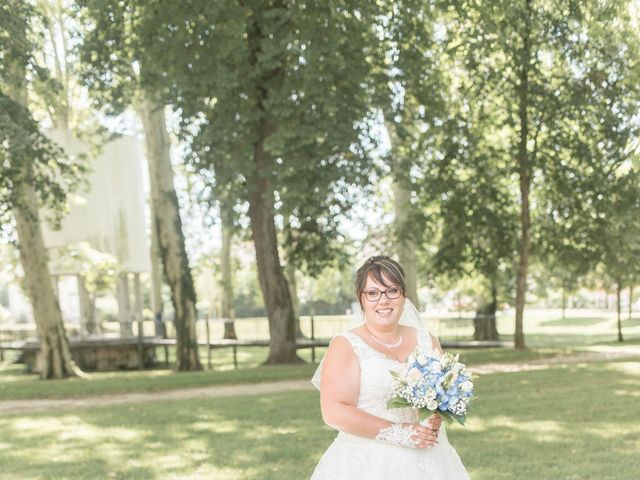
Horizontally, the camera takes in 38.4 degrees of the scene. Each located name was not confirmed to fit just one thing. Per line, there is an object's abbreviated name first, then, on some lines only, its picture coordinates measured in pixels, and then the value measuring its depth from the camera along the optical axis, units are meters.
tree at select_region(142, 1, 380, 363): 18.06
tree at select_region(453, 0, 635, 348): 22.25
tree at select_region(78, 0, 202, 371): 20.53
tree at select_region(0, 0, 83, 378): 16.23
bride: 4.29
